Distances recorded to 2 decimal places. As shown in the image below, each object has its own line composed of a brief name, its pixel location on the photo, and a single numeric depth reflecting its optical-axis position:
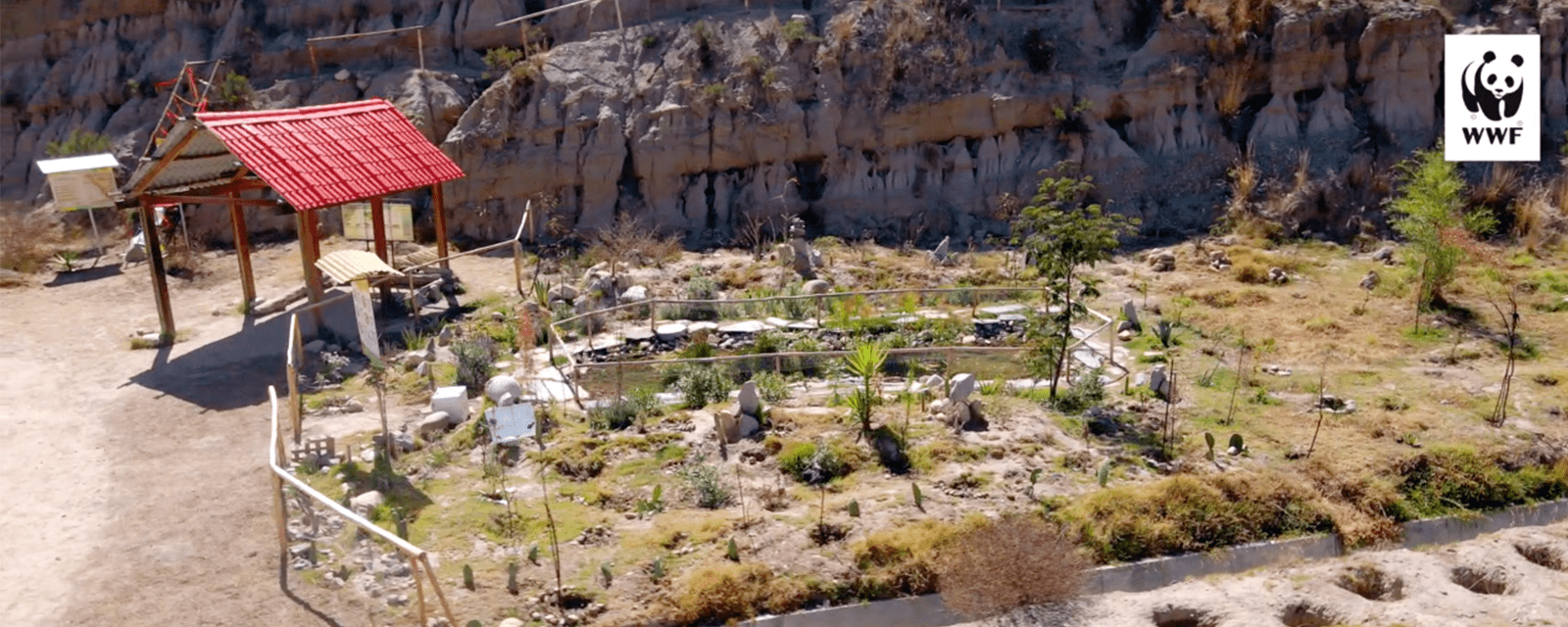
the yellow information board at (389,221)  21.67
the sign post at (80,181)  24.47
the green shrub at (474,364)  17.16
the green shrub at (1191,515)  13.00
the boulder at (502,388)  16.16
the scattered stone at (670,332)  19.14
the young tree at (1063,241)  16.08
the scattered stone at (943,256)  22.78
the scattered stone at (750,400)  15.20
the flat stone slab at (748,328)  19.27
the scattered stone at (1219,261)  22.31
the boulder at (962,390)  15.26
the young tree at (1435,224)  19.33
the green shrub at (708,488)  13.48
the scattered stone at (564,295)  21.00
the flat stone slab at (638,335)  19.02
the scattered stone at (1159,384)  16.36
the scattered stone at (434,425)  15.28
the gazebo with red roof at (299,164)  18.83
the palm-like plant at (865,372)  14.96
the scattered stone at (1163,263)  22.38
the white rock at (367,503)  13.38
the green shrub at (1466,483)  14.17
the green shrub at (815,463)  14.05
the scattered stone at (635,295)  20.39
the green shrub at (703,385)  16.28
